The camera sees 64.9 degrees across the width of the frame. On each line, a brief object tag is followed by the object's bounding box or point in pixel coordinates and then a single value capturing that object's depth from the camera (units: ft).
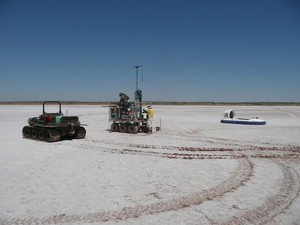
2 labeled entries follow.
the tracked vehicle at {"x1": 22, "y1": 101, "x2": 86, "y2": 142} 37.83
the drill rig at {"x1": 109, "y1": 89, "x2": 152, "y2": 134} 49.11
